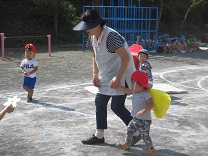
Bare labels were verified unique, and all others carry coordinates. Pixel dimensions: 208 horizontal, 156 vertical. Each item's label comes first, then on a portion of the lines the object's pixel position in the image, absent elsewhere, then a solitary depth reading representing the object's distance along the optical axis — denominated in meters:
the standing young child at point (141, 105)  4.64
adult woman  4.79
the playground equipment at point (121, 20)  17.53
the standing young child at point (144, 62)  6.89
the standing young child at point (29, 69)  7.86
